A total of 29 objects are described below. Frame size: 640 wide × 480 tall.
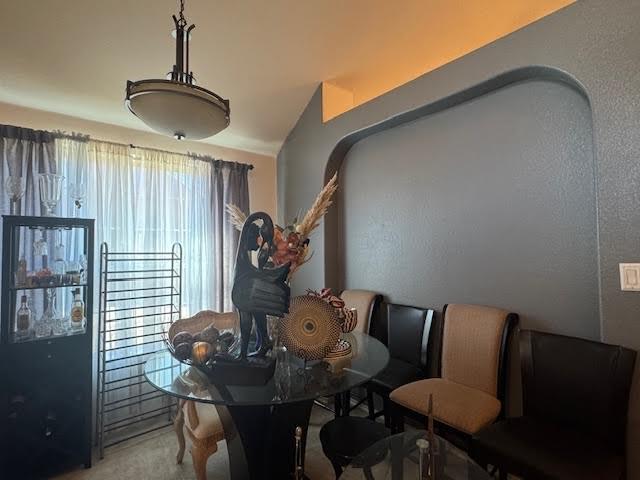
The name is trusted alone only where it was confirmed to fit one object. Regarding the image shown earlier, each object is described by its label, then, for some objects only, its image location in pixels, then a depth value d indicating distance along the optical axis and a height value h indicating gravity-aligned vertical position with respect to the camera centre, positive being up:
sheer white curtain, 2.64 +0.45
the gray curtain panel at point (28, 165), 2.26 +0.63
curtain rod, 2.52 +0.92
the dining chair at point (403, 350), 2.17 -0.73
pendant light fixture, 1.23 +0.58
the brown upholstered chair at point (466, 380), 1.72 -0.78
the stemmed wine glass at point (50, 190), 2.40 +0.46
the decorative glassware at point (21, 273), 2.11 -0.13
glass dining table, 1.37 -0.59
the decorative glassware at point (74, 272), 2.31 -0.13
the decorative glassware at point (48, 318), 2.18 -0.44
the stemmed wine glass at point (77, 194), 2.55 +0.45
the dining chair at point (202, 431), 1.80 -0.99
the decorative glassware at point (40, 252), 2.27 +0.01
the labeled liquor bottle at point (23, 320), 2.12 -0.43
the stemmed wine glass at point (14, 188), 2.29 +0.46
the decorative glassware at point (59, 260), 2.29 -0.05
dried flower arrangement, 1.61 +0.06
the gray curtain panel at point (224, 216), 3.27 +0.35
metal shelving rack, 2.57 -0.68
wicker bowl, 1.44 -0.53
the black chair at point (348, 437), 1.58 -0.96
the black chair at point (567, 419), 1.34 -0.81
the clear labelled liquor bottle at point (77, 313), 2.31 -0.42
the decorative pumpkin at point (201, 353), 1.49 -0.46
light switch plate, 1.44 -0.13
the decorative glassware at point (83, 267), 2.32 -0.10
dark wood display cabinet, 2.01 -0.59
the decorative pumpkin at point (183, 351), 1.54 -0.46
